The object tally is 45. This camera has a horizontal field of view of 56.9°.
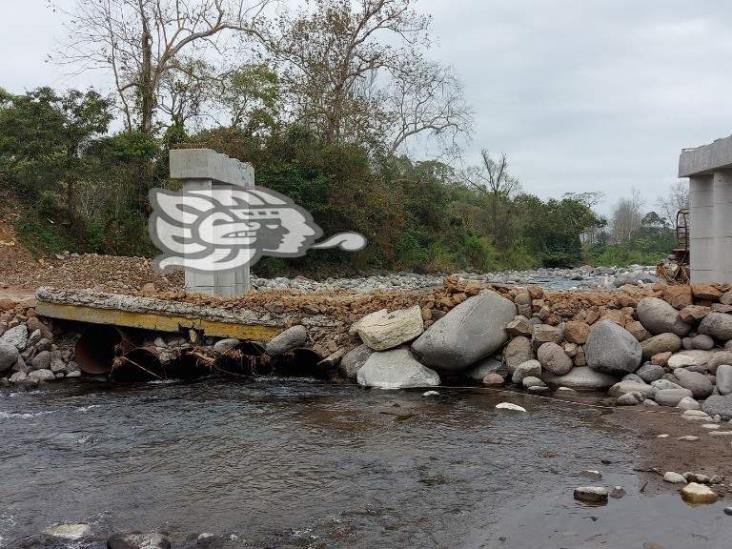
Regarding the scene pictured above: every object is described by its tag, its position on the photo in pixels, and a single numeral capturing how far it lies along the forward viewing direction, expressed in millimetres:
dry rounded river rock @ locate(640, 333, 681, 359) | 7902
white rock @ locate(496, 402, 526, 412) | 7036
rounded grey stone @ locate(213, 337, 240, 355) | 9633
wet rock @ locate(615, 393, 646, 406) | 7094
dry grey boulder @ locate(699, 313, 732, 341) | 7703
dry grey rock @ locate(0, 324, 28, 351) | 9867
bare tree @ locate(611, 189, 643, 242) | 60931
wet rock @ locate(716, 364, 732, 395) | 6836
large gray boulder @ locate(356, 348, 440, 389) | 8438
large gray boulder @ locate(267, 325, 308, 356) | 9367
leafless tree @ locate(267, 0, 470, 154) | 24281
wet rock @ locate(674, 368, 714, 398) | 7102
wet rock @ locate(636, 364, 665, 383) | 7590
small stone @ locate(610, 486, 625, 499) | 4547
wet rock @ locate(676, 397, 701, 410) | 6758
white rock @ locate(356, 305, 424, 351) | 8820
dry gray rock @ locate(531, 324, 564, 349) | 8391
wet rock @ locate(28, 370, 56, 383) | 9344
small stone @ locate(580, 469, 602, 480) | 4941
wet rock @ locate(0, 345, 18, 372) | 9484
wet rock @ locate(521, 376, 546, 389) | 8008
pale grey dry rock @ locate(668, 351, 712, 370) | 7543
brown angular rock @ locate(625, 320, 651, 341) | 8164
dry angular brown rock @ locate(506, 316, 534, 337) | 8602
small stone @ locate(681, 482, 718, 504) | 4383
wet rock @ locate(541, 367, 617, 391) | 7840
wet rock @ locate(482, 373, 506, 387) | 8328
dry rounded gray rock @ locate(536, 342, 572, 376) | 8078
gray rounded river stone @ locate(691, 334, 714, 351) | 7797
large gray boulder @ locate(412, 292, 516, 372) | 8281
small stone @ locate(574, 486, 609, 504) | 4484
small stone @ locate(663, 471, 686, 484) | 4734
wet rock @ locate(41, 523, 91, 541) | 4078
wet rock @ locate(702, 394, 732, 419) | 6439
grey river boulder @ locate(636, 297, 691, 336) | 8062
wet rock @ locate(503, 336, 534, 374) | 8422
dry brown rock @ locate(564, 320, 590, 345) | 8250
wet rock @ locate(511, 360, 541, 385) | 8156
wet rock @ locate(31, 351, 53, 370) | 9773
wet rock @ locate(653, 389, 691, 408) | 6953
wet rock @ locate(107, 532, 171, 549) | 3869
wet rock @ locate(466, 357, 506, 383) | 8492
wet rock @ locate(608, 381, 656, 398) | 7250
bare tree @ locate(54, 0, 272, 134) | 21438
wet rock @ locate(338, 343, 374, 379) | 8977
